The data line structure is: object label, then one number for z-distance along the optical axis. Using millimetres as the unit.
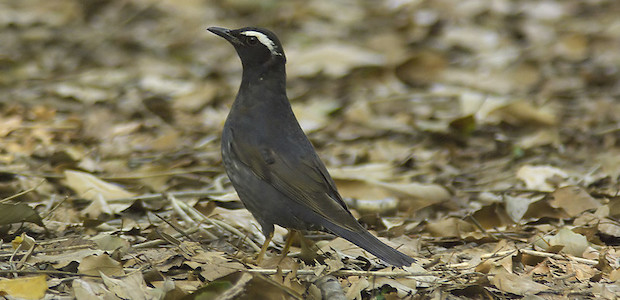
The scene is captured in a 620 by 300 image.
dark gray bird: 7812
